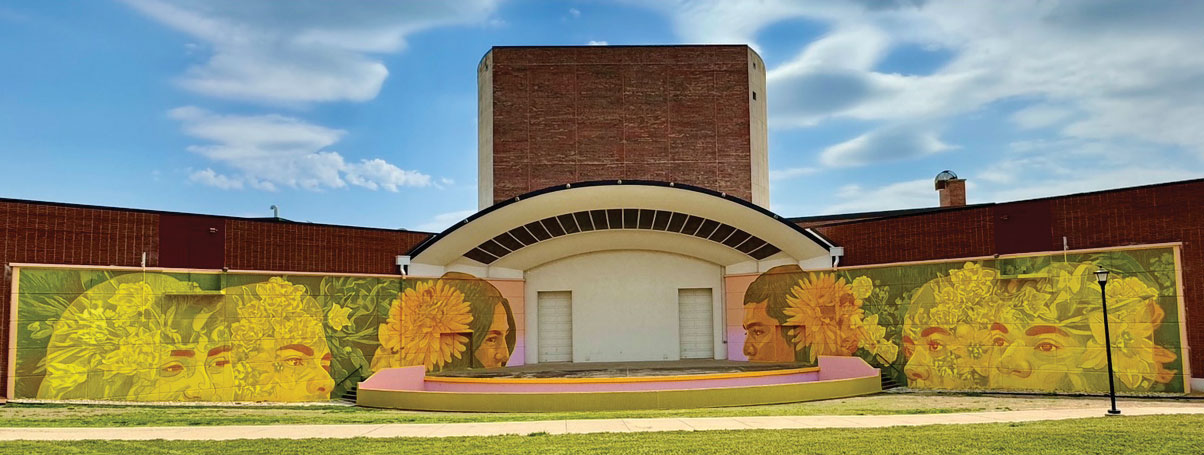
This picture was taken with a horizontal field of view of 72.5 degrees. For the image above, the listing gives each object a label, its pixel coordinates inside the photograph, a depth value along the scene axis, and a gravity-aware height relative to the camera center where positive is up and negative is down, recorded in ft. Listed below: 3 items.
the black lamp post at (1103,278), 53.83 +1.02
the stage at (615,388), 63.26 -7.21
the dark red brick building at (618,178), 60.59 +7.63
